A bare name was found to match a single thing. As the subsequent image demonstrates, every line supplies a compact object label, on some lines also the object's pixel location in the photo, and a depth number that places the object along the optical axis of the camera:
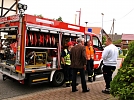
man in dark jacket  4.35
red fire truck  4.31
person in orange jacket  5.87
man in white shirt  4.35
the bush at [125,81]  2.94
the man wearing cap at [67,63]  5.07
